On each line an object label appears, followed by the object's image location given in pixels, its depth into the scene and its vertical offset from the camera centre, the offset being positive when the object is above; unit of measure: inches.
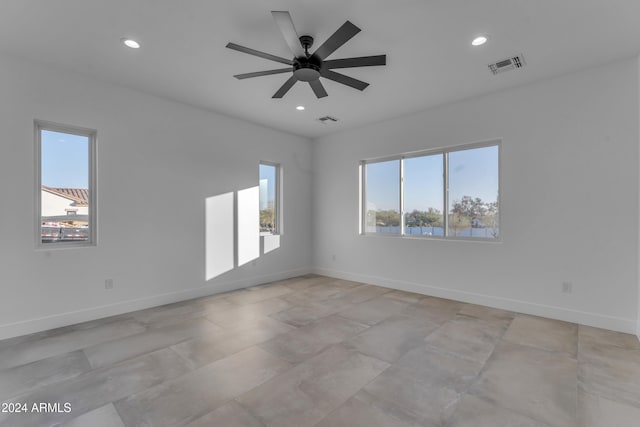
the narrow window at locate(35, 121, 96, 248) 135.6 +14.0
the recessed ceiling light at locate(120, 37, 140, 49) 111.6 +65.9
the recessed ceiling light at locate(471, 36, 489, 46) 110.7 +65.4
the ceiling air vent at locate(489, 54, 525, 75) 125.7 +65.5
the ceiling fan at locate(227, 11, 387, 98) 86.1 +53.2
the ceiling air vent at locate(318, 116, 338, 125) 203.9 +66.1
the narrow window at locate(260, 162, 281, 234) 227.5 +12.7
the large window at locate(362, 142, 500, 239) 169.6 +13.1
